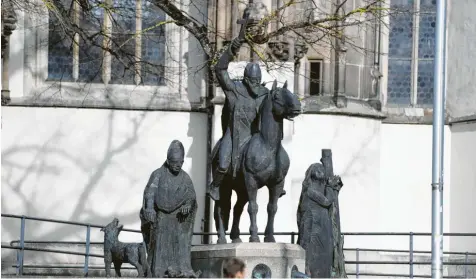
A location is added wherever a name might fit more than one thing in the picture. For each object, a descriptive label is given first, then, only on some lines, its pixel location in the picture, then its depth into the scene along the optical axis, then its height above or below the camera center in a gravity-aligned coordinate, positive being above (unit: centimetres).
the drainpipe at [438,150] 2388 +14
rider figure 2469 +56
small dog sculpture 2481 -122
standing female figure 2638 -84
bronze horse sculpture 2448 +1
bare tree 3016 +205
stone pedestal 2417 -120
